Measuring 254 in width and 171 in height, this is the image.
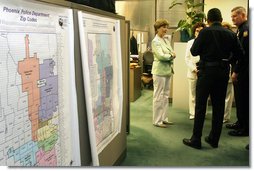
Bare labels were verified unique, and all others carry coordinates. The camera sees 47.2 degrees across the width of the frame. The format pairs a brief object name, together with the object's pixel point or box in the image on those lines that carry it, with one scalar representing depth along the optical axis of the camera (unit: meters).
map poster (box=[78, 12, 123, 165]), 1.46
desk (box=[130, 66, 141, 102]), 4.53
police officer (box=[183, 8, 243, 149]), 2.46
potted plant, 3.88
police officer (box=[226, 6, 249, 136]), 2.79
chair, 5.48
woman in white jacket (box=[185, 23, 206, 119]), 3.40
